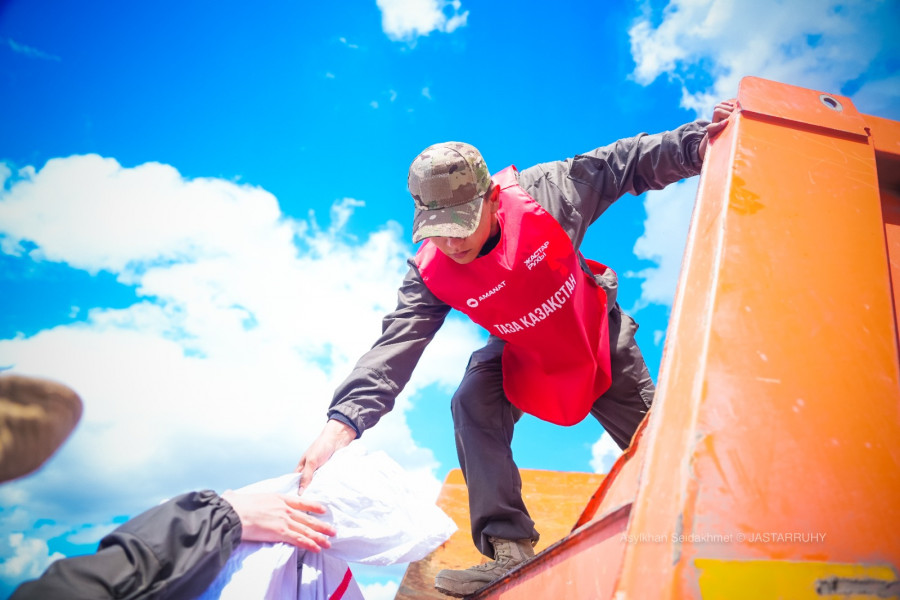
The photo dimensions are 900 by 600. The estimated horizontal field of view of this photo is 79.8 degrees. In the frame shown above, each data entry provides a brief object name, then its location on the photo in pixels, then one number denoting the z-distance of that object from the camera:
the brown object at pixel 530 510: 2.76
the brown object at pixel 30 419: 0.79
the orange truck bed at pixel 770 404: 0.77
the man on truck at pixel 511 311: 2.10
